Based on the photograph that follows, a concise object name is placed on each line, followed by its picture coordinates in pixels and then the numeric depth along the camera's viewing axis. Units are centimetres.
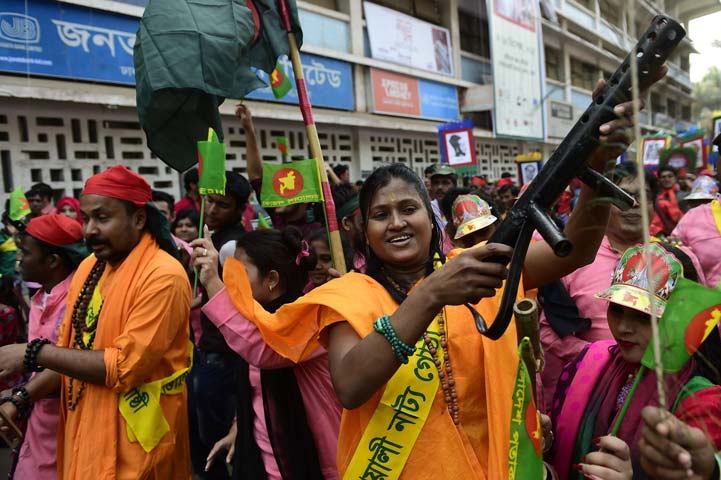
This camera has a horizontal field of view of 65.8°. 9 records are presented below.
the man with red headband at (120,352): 200
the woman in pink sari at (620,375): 136
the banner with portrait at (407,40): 1007
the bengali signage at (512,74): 1251
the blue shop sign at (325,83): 847
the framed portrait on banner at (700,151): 496
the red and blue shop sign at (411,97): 1021
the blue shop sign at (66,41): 529
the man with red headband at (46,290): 238
